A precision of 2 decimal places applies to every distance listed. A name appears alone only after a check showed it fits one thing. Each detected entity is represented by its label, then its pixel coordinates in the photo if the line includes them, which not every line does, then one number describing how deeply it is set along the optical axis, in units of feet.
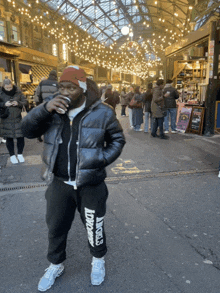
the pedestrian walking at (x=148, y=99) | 31.12
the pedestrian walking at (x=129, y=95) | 41.29
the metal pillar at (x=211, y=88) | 28.73
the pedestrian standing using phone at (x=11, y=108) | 18.13
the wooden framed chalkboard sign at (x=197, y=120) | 29.43
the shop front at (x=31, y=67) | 65.27
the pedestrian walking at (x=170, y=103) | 29.52
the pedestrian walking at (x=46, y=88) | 20.27
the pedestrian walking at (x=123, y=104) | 49.70
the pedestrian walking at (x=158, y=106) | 27.52
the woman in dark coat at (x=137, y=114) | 31.96
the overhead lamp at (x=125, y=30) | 52.43
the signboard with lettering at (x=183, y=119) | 31.04
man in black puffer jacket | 6.13
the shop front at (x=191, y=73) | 29.99
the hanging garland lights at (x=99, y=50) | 62.80
